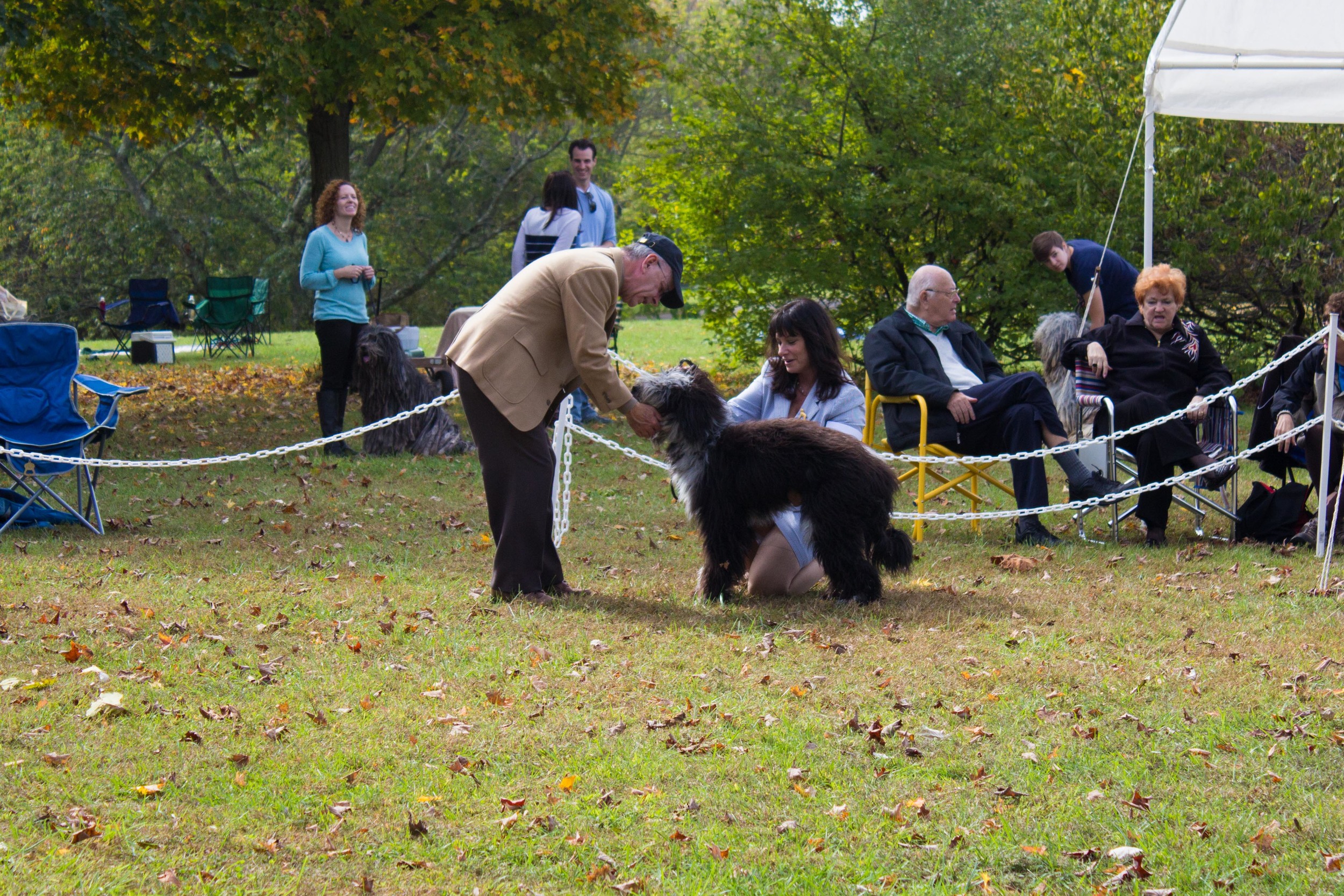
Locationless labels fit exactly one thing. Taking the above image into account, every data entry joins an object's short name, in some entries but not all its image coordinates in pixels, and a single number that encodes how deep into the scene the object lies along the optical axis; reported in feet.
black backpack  44.11
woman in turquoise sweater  61.77
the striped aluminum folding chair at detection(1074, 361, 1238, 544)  45.83
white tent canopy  53.36
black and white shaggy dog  33.86
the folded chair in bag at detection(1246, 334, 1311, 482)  45.27
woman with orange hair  44.70
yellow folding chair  45.47
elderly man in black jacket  45.68
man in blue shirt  66.13
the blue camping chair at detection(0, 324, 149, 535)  45.47
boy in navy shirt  59.72
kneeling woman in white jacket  36.24
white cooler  123.75
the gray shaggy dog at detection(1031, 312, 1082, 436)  50.93
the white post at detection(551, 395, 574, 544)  42.52
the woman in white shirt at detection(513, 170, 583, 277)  62.34
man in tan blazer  33.83
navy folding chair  133.39
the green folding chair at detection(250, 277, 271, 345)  142.41
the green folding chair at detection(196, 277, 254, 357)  131.34
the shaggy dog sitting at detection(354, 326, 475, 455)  64.39
